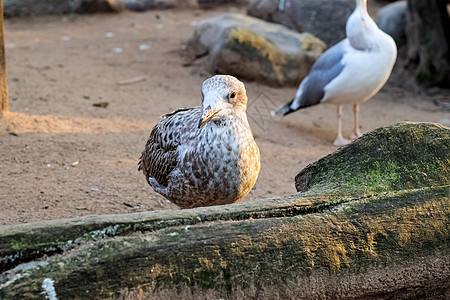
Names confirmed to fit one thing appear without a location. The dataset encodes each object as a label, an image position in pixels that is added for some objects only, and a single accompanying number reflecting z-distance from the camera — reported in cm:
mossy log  399
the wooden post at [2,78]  910
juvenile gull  586
